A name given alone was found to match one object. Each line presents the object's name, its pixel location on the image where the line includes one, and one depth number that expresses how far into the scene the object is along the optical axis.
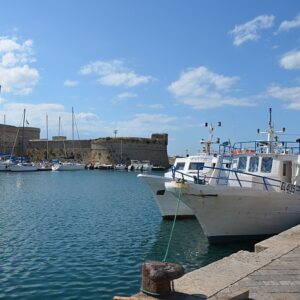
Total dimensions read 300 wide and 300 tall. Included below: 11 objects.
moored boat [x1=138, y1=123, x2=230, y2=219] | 14.23
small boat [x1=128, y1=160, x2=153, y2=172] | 66.30
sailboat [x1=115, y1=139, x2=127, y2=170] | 68.65
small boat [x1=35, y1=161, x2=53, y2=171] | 59.94
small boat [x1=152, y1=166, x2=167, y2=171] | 68.27
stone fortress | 72.67
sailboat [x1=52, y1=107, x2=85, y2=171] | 60.23
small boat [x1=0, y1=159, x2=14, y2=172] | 54.56
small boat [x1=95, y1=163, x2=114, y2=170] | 69.18
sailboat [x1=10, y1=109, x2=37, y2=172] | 55.13
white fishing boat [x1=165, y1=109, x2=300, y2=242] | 10.40
